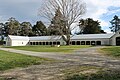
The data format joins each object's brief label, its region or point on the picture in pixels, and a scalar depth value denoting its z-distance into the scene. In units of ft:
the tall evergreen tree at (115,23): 161.99
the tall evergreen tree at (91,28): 127.41
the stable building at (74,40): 91.96
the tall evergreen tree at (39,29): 151.44
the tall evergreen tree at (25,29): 153.13
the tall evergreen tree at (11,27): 149.52
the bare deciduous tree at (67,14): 81.02
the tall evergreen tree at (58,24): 79.15
